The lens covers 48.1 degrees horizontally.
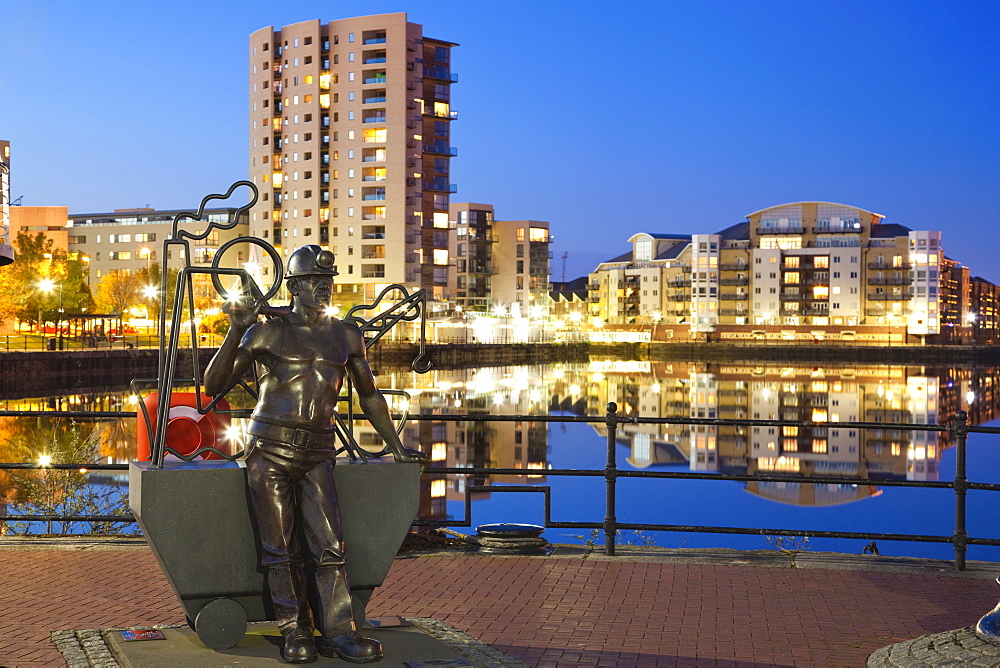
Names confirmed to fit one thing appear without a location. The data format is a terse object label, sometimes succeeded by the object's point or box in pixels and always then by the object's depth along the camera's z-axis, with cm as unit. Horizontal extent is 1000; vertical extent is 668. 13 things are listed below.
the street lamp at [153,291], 8732
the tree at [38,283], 6531
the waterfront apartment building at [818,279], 13850
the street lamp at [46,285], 7519
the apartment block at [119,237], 14262
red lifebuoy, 949
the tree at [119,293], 10812
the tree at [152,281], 10616
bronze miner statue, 600
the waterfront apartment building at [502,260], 14950
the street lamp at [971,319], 17882
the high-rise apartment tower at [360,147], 10362
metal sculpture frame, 614
